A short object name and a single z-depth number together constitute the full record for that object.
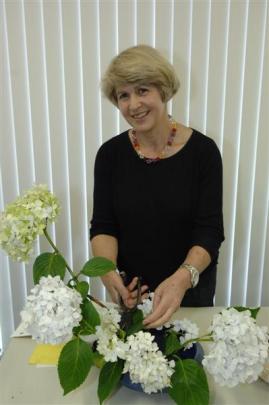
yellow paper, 1.04
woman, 1.27
